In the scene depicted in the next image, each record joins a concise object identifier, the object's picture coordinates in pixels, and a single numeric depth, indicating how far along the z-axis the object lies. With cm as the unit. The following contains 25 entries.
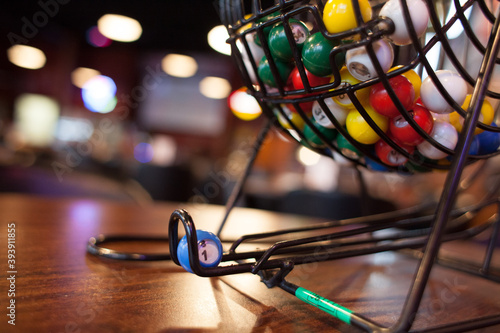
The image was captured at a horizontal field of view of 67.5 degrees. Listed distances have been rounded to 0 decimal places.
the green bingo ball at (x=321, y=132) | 36
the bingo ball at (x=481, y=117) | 32
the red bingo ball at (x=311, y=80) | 32
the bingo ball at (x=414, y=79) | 31
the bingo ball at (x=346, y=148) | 35
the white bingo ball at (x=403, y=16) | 26
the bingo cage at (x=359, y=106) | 25
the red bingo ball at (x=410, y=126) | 30
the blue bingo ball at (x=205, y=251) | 28
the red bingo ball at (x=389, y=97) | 28
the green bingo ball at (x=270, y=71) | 34
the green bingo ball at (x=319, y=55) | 28
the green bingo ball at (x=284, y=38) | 31
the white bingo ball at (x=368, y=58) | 26
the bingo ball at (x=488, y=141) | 34
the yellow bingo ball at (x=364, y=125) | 31
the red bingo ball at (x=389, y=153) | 33
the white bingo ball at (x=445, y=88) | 29
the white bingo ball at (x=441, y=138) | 31
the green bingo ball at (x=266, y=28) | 34
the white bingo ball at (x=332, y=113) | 33
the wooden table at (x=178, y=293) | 23
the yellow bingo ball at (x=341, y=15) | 26
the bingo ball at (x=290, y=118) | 37
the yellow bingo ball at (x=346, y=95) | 30
